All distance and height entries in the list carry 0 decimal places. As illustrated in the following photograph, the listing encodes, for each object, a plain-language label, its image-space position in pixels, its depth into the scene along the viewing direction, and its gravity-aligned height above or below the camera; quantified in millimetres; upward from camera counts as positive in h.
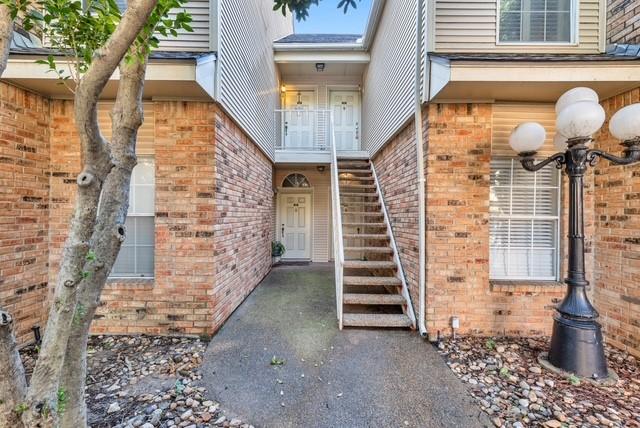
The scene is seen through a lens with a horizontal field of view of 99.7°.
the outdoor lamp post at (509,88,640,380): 2502 +214
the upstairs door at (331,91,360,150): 8125 +3013
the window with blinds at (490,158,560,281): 3400 -91
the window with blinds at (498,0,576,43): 3342 +2416
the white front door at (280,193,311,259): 7977 -299
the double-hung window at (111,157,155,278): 3438 -202
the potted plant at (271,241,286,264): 7332 -984
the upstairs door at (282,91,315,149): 7539 +2411
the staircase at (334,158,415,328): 3564 -855
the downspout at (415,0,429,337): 3285 +432
